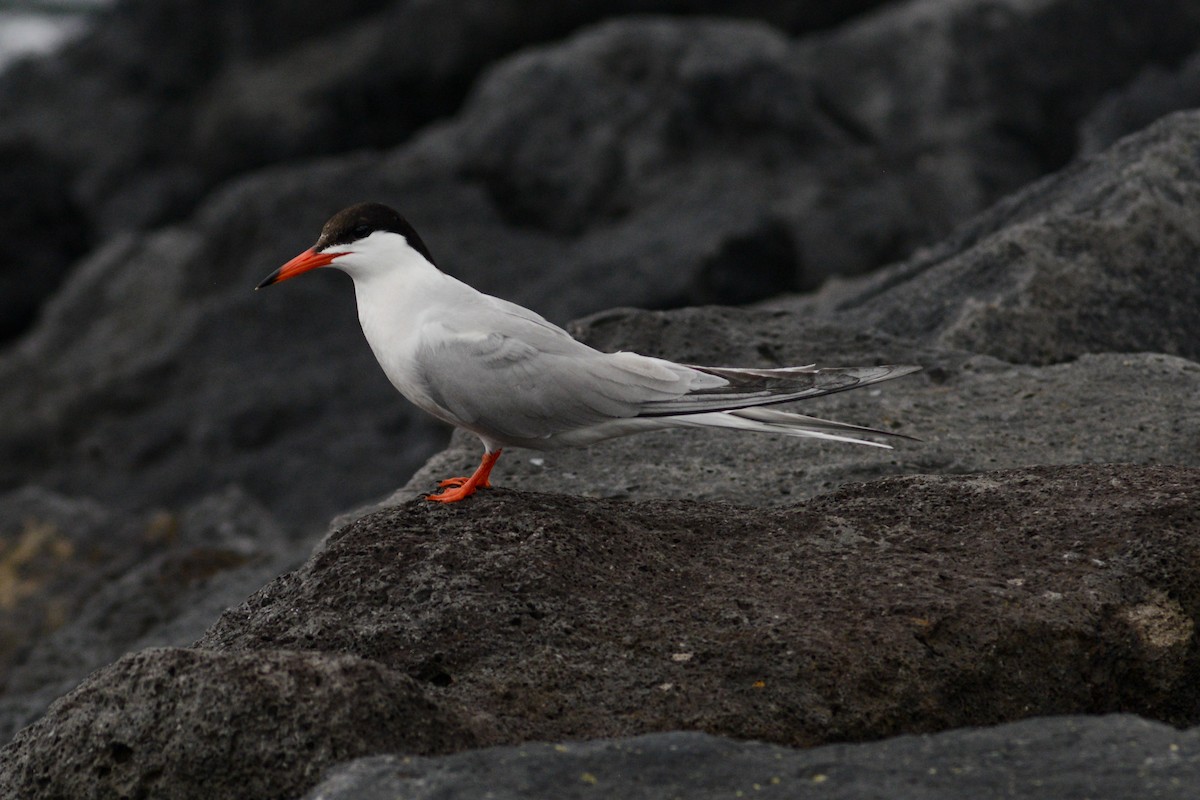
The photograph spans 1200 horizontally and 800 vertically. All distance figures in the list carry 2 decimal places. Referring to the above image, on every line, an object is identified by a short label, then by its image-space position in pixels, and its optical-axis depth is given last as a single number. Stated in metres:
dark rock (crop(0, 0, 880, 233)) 28.37
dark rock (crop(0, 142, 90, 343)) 28.70
